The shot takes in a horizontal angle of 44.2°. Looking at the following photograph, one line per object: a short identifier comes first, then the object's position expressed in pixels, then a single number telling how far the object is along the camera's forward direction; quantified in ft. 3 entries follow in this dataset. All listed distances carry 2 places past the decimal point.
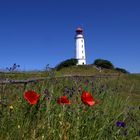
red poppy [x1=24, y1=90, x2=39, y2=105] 4.65
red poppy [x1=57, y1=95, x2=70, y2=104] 5.23
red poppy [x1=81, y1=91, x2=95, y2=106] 5.17
